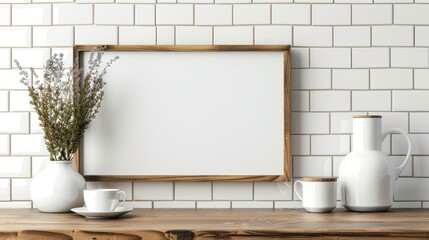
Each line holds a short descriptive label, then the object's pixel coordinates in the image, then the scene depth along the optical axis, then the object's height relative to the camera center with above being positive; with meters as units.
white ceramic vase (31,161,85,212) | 2.20 -0.22
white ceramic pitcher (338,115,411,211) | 2.20 -0.16
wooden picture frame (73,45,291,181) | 2.37 +0.02
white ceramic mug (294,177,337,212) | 2.18 -0.24
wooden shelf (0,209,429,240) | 1.80 -0.30
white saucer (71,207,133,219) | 2.03 -0.28
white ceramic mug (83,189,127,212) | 2.06 -0.24
